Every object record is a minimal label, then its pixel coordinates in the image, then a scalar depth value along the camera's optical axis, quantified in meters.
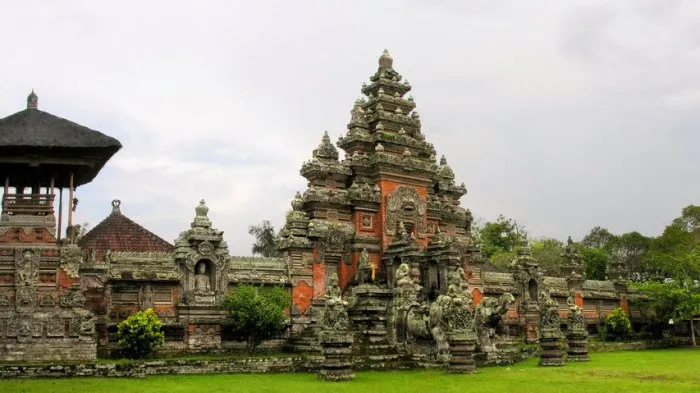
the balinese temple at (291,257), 20.38
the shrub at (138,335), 21.22
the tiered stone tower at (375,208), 26.31
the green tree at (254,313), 23.03
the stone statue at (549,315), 23.96
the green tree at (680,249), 34.78
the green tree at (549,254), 54.16
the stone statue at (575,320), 25.36
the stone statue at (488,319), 23.37
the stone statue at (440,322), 21.55
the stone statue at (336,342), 18.89
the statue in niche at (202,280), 23.73
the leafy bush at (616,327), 35.03
